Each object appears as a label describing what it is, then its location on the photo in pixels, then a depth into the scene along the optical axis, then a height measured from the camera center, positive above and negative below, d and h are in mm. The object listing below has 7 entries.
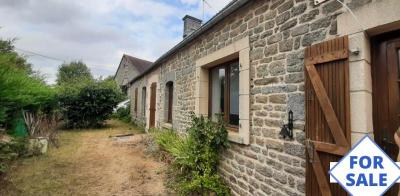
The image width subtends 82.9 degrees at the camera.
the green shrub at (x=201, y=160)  4035 -1134
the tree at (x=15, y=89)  4254 +321
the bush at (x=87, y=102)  11195 +4
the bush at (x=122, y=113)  15879 -808
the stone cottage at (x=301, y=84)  2074 +202
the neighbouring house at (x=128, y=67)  18881 +3075
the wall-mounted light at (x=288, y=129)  2779 -340
